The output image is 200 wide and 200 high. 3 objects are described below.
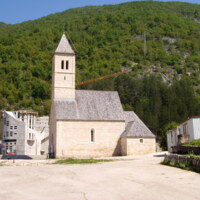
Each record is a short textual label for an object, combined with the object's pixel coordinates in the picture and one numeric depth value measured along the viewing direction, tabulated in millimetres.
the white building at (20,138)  63688
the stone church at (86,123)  32969
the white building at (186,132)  25375
